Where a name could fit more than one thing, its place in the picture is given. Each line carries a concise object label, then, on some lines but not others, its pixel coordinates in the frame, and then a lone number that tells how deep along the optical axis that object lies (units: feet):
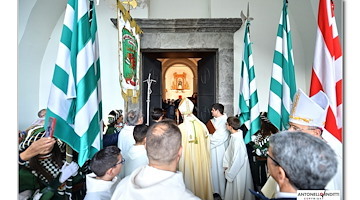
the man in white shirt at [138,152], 6.08
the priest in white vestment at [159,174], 3.10
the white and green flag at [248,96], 8.61
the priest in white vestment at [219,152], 10.14
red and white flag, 4.77
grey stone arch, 12.58
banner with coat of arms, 8.56
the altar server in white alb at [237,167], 8.45
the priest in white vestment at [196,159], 8.84
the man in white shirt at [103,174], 4.19
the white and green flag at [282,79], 6.65
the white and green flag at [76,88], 4.78
